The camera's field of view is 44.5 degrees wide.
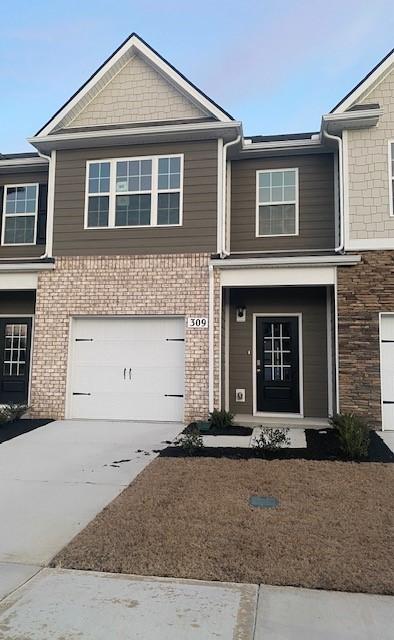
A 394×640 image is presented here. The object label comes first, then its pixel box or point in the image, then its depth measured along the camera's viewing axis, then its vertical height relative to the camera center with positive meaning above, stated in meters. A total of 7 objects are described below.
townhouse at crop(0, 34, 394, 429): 9.48 +2.16
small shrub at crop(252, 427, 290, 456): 7.12 -1.16
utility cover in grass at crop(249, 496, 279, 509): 4.95 -1.43
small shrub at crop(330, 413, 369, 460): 6.95 -1.05
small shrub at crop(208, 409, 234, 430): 9.21 -1.06
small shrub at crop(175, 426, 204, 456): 7.23 -1.19
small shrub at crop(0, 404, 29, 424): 9.45 -1.02
